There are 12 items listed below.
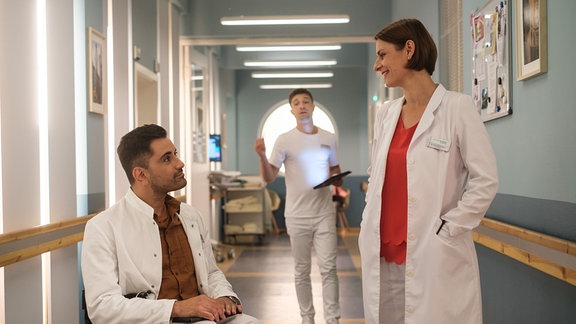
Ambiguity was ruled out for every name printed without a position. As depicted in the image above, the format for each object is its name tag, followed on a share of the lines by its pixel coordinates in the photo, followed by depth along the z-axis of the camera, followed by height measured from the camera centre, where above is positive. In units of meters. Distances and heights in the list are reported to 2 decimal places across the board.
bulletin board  3.24 +0.46
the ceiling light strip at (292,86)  14.28 +1.34
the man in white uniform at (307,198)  4.21 -0.34
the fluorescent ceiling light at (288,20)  7.26 +1.43
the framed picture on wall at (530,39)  2.67 +0.46
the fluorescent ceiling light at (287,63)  11.59 +1.51
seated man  2.07 -0.37
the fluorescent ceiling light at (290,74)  13.66 +1.54
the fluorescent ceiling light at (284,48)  10.82 +1.70
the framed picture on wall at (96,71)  4.40 +0.55
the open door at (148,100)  6.38 +0.48
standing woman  2.13 -0.18
